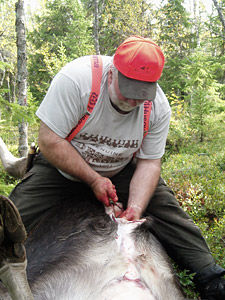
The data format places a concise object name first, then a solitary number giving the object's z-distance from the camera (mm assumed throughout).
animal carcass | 2098
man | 2523
